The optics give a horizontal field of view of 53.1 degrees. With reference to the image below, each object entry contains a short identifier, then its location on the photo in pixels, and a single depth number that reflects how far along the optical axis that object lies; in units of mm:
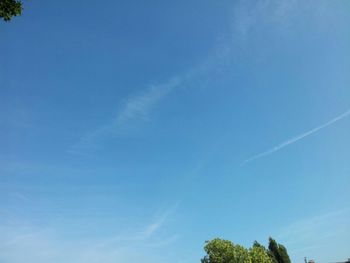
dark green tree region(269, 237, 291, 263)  64812
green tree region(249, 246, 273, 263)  57938
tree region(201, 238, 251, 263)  59156
